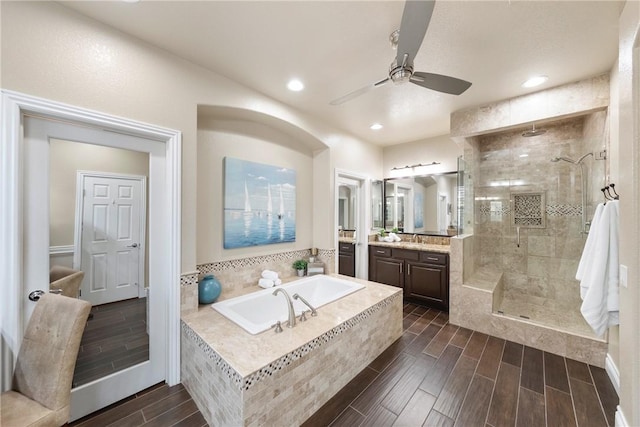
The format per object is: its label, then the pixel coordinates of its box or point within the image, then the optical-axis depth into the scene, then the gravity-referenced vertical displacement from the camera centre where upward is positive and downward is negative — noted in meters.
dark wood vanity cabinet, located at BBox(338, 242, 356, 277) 4.40 -0.85
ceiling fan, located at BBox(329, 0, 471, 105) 1.16 +0.99
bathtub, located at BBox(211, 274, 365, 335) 2.13 -0.95
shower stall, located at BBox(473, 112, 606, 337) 3.02 +0.03
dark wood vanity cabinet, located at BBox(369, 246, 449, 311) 3.49 -0.94
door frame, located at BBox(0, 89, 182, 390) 1.36 +0.12
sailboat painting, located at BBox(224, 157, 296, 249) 2.75 +0.13
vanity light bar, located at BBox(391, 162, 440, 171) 4.22 +0.89
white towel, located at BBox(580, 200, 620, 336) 1.72 -0.48
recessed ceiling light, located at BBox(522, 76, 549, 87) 2.34 +1.33
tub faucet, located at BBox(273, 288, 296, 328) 1.96 -0.86
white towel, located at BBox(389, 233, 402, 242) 4.39 -0.43
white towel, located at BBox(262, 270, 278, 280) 2.98 -0.77
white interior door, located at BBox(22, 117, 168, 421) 1.50 -0.17
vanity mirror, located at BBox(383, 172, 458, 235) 4.16 +0.20
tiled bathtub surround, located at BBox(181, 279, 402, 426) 1.42 -1.05
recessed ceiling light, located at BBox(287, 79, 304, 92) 2.46 +1.37
